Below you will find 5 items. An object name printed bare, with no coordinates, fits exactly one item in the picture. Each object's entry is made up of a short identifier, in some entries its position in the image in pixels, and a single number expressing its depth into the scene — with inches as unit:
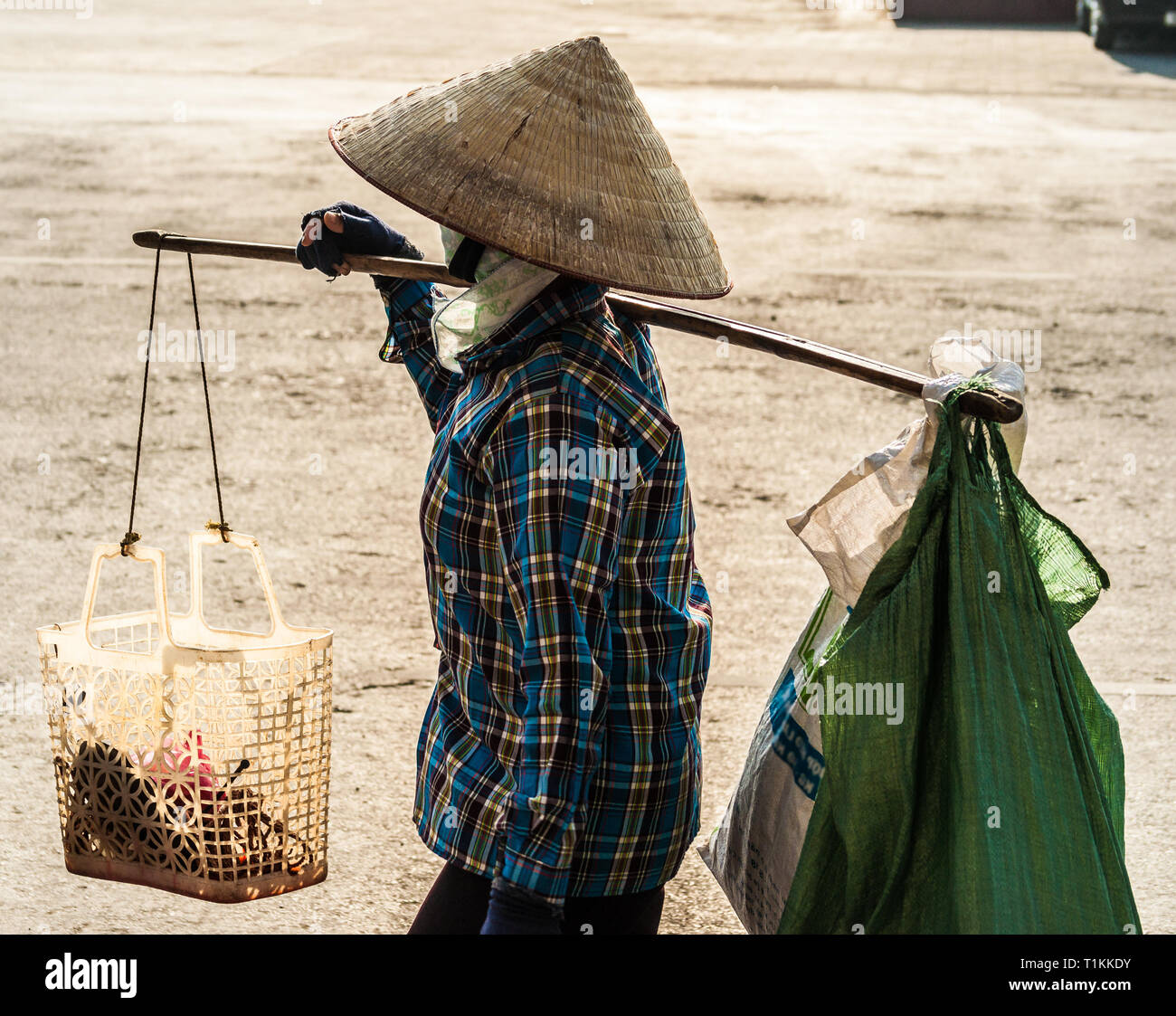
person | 155.8
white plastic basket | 200.4
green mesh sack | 165.5
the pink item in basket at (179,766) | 200.7
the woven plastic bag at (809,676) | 186.2
